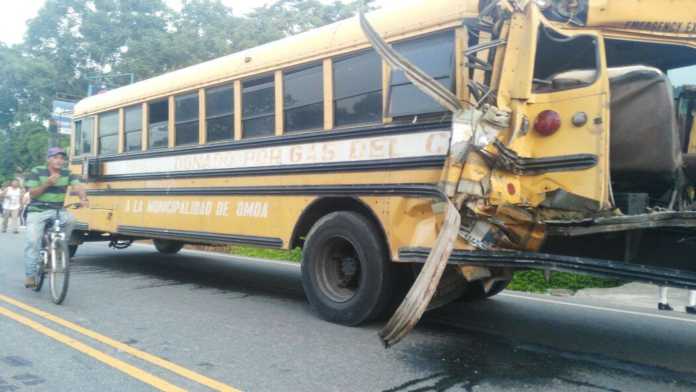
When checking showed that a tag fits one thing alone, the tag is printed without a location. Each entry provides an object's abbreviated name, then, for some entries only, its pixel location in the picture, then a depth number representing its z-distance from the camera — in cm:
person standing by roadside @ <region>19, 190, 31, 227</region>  1667
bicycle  596
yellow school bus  408
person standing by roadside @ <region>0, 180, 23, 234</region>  1591
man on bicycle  640
